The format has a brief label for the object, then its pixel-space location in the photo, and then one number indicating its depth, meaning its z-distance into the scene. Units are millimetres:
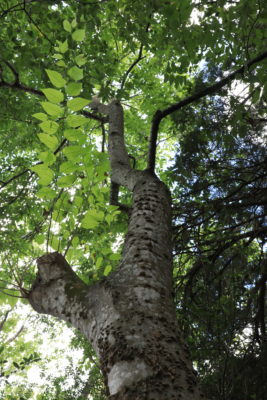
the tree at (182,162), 1674
